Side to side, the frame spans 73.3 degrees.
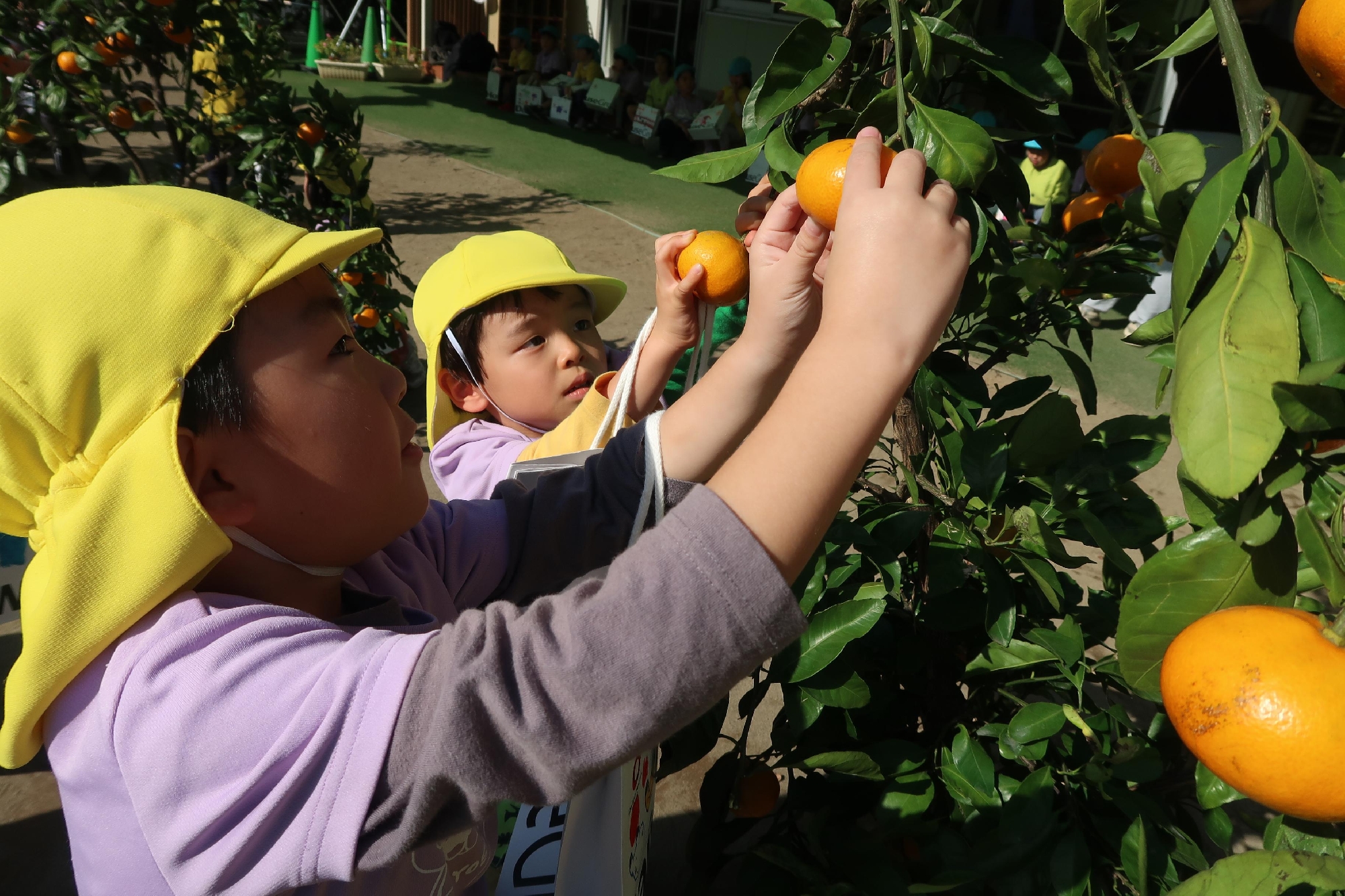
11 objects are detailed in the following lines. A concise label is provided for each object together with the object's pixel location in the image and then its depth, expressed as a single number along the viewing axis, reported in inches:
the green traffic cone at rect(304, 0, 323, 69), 636.1
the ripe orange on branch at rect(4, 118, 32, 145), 117.6
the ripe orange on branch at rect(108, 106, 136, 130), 126.1
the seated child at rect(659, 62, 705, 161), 450.0
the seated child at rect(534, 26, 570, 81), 534.0
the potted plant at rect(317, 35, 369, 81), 605.3
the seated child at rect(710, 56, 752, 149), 433.1
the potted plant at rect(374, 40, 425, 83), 622.8
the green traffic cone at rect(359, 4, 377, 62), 611.5
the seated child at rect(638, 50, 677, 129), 460.8
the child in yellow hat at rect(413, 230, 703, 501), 69.4
